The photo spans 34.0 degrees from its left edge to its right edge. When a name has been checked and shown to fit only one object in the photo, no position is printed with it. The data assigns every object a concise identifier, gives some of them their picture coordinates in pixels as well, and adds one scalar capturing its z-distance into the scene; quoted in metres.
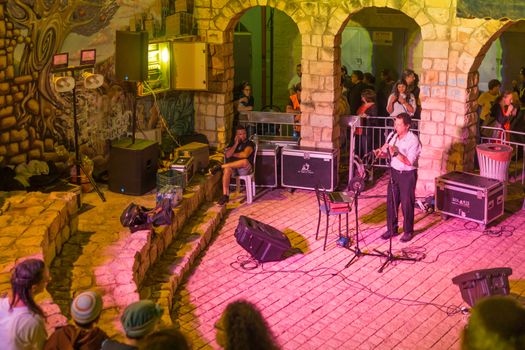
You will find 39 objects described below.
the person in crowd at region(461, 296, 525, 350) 4.29
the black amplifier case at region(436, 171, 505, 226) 12.12
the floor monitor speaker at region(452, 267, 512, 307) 9.04
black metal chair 11.27
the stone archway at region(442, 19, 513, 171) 12.84
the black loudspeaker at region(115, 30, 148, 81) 12.45
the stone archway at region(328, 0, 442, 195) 13.11
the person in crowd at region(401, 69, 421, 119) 14.23
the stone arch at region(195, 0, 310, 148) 14.44
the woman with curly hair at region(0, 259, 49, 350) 6.04
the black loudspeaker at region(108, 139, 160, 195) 12.38
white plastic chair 13.36
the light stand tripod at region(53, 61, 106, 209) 11.59
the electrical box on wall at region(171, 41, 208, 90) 14.45
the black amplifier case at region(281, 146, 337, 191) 13.80
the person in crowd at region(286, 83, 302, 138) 14.67
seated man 13.26
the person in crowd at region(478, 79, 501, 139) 15.49
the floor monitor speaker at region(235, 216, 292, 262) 10.98
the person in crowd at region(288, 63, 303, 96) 15.95
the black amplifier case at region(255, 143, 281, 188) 13.95
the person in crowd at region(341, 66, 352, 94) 16.17
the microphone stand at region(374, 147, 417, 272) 11.06
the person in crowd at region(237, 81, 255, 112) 15.16
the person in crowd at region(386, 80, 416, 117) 14.08
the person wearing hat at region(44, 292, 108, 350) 5.94
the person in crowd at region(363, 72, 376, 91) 15.82
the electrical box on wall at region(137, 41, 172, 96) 14.07
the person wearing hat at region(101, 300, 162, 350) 5.82
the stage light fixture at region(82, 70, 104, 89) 12.13
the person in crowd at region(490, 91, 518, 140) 14.27
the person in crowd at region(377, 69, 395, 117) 15.45
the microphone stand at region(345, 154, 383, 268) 11.02
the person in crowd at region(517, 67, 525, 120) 16.00
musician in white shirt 11.26
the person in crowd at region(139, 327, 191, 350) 4.46
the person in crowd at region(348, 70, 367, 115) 15.37
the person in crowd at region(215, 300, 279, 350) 4.75
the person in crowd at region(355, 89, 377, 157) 14.58
